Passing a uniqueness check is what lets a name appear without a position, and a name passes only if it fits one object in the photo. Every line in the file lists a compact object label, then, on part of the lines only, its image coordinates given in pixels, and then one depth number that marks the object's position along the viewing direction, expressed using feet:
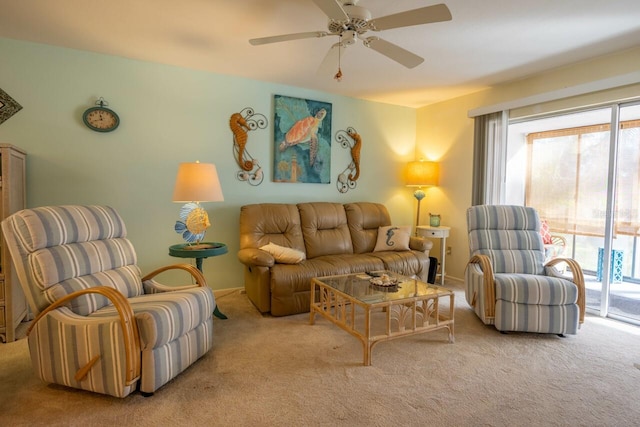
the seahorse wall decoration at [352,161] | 14.92
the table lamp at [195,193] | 9.17
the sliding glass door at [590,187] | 10.67
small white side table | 14.11
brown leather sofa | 10.10
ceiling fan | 6.07
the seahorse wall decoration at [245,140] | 12.61
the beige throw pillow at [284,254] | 10.49
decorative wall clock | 10.45
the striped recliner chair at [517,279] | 8.84
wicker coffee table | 7.49
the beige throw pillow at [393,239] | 13.08
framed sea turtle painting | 13.35
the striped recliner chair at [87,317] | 5.75
